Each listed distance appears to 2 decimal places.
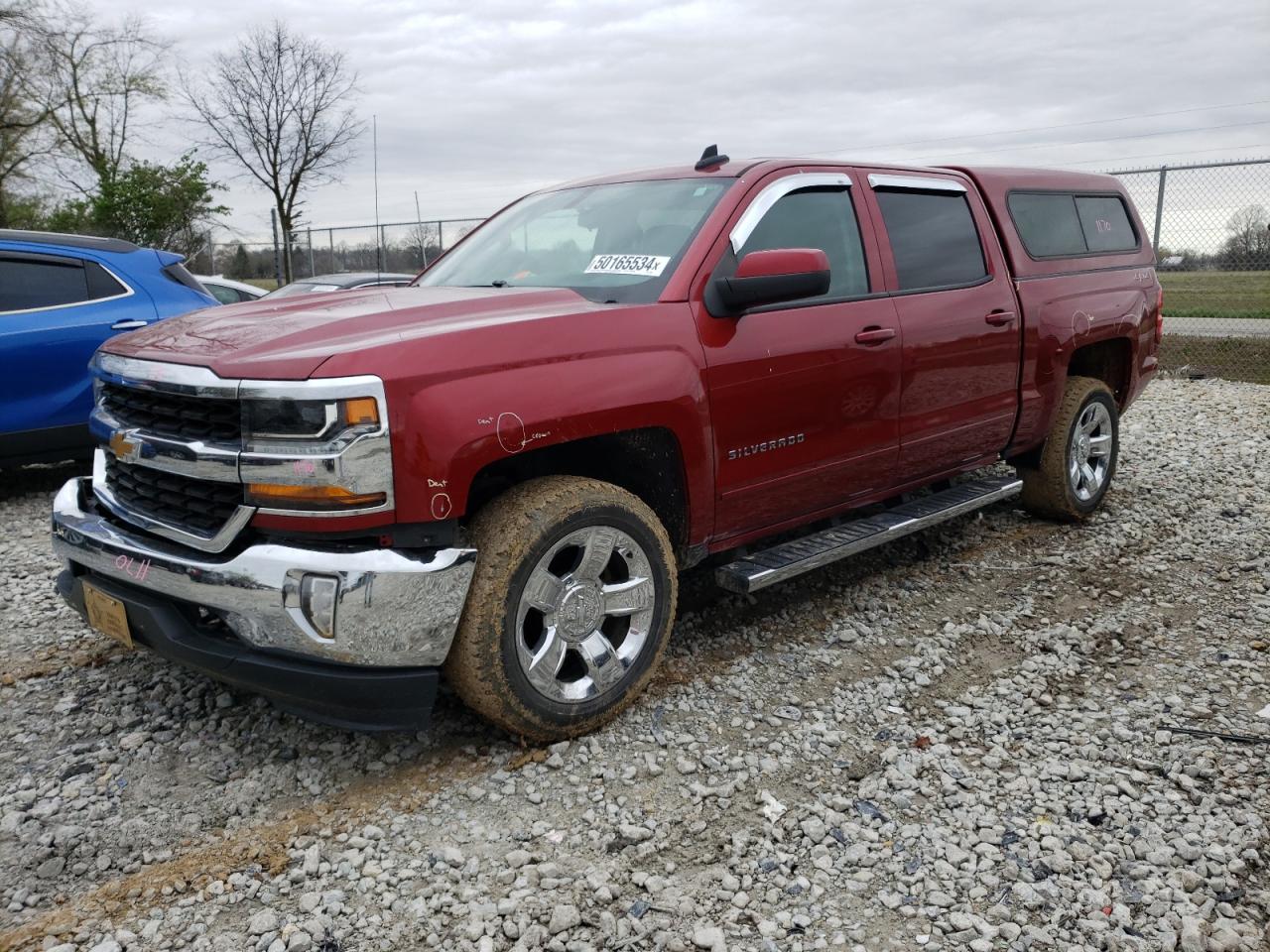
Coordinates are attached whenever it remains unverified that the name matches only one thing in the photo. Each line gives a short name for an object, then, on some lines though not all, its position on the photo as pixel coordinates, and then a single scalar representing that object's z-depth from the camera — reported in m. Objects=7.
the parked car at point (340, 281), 10.28
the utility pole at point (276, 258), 20.13
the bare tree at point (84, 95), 27.59
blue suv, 5.88
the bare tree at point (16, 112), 24.67
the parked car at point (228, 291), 11.03
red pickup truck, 2.71
